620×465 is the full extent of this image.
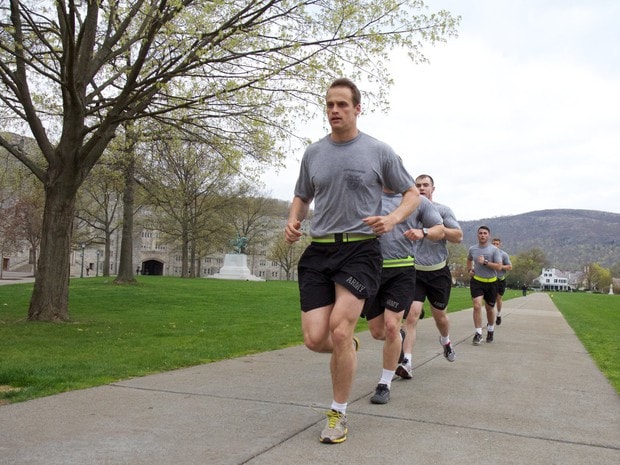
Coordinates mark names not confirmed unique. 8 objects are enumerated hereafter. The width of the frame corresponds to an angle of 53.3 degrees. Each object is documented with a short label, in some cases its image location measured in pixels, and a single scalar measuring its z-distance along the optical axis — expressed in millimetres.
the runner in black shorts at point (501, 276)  11870
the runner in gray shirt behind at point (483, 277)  10734
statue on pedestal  58594
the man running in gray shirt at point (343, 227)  4129
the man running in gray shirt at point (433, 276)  6844
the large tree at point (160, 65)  10992
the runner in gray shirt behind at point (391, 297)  5312
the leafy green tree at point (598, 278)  173625
